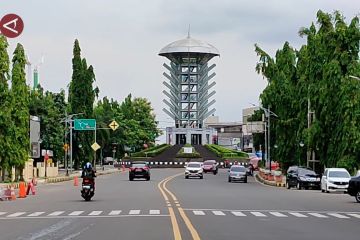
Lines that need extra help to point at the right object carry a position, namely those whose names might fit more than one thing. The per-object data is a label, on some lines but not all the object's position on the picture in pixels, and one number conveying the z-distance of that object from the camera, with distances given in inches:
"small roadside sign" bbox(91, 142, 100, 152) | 3809.1
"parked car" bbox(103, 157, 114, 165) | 6412.4
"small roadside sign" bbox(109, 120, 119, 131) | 4590.6
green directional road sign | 3791.8
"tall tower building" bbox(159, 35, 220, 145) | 6939.0
